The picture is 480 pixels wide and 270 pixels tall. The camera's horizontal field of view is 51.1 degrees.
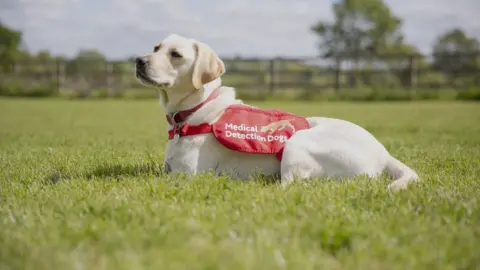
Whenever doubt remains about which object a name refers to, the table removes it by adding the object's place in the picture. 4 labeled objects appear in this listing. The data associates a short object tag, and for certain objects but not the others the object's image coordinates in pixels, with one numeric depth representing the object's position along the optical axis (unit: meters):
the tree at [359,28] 62.75
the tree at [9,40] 68.29
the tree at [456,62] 26.05
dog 4.02
